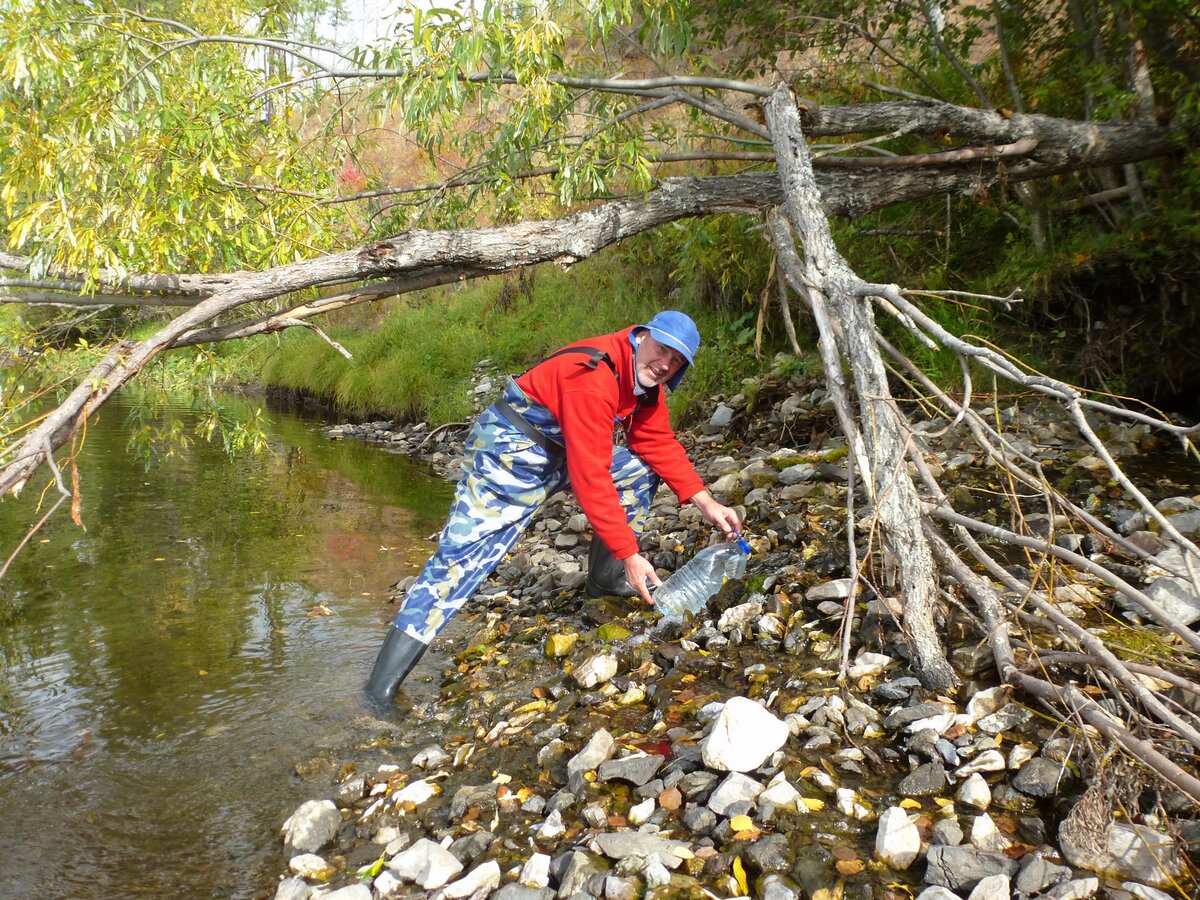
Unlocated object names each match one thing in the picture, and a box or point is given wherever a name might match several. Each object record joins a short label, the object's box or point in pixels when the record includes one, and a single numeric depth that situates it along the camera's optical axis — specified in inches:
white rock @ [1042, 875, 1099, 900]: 94.4
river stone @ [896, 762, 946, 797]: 116.1
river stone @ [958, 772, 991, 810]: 112.4
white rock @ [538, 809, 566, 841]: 120.2
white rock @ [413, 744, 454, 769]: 148.3
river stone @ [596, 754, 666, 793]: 126.8
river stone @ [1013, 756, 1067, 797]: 111.9
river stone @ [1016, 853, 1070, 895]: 97.0
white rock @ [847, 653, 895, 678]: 144.5
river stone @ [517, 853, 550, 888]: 110.1
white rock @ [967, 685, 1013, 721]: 127.6
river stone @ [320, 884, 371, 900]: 111.7
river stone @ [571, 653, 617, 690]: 164.2
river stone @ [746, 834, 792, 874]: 106.0
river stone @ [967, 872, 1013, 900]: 94.6
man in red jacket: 153.3
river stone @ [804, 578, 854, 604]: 167.0
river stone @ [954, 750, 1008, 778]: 117.0
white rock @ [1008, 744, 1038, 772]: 117.0
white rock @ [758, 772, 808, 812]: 114.9
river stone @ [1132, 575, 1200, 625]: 141.0
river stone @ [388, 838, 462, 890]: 114.1
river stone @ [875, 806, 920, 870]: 105.0
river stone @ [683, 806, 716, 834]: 114.3
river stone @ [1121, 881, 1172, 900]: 93.6
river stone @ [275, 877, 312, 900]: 116.1
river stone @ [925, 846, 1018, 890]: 99.3
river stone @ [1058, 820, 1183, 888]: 98.3
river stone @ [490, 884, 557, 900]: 106.7
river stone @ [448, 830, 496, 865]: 119.0
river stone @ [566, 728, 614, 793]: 129.9
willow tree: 146.3
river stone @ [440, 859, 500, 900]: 110.8
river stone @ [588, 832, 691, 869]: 108.9
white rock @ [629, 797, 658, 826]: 119.3
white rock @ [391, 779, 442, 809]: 136.1
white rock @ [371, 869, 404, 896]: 114.4
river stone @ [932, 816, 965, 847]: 104.6
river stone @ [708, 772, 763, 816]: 116.2
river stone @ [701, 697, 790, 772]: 122.6
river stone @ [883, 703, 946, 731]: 129.3
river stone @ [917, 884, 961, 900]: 95.8
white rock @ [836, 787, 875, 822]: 113.5
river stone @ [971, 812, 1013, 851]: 104.1
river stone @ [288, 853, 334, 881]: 121.3
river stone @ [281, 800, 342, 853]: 127.5
